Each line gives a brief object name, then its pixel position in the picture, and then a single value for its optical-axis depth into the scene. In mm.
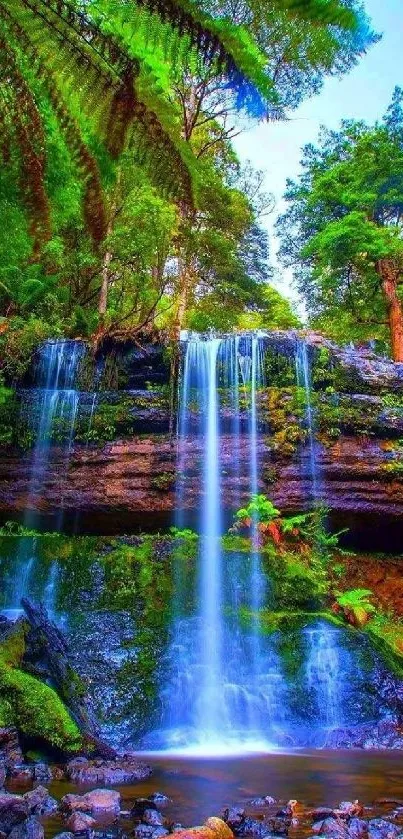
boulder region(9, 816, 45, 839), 3193
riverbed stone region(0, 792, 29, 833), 3469
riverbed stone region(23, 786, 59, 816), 3859
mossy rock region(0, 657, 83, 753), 5633
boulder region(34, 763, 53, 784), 4826
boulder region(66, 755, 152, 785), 4887
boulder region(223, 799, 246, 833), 3584
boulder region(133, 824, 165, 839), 3438
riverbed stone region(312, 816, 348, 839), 3486
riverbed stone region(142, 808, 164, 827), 3664
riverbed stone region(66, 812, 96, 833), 3545
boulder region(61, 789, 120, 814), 3908
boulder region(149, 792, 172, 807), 4137
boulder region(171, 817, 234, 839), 3234
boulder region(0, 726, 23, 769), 5146
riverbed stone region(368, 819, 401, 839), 3492
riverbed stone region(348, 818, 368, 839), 3498
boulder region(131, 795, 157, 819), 3856
